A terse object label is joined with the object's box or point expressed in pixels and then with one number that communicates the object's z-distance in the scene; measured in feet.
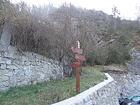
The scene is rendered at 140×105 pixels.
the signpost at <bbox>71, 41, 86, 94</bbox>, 12.90
